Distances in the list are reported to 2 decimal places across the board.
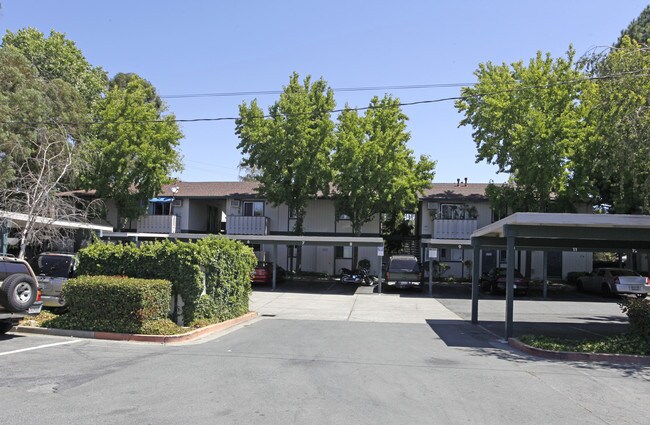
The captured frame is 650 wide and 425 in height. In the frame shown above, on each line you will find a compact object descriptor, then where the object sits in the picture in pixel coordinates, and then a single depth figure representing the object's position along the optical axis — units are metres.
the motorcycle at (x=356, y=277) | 31.58
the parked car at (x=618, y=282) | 26.44
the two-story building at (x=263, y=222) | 35.88
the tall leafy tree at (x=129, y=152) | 31.36
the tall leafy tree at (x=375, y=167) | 31.14
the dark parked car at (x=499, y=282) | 27.84
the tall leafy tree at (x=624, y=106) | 13.67
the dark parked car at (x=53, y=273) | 14.23
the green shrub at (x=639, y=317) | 11.74
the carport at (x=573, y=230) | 12.25
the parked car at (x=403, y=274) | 29.39
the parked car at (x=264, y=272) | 30.98
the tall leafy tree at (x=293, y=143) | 31.80
